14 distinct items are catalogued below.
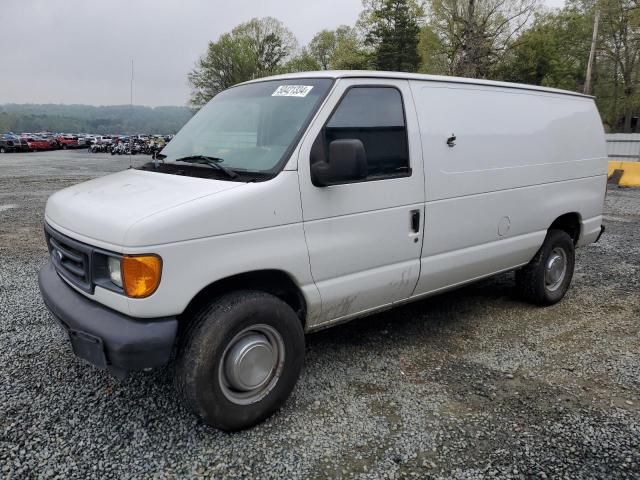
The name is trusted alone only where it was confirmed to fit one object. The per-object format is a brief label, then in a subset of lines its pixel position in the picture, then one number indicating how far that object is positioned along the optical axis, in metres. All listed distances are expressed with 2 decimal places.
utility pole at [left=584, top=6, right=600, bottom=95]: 27.22
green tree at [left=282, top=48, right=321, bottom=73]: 60.32
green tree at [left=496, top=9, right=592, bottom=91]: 38.50
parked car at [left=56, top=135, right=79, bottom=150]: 49.39
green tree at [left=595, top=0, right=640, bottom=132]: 38.19
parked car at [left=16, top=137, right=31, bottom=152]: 41.81
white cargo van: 2.57
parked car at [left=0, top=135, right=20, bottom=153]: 40.69
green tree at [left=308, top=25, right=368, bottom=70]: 47.97
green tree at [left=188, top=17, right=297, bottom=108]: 58.00
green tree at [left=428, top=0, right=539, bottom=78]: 34.97
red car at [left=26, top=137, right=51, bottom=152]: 43.12
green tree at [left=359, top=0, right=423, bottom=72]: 45.09
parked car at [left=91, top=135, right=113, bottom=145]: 44.53
